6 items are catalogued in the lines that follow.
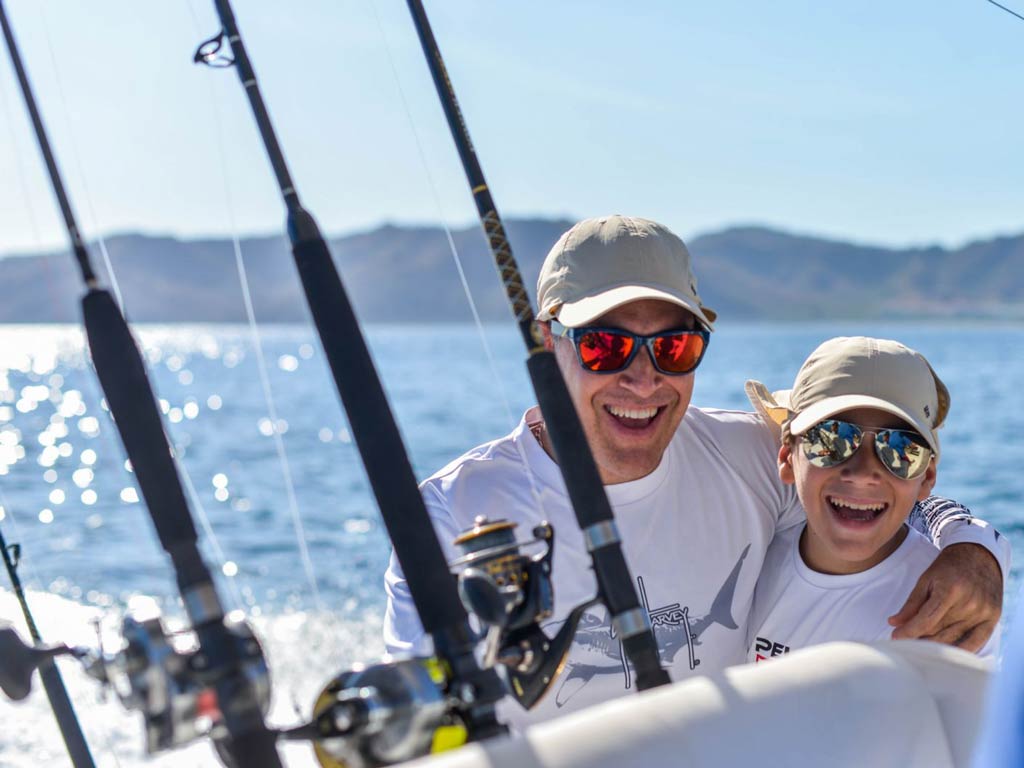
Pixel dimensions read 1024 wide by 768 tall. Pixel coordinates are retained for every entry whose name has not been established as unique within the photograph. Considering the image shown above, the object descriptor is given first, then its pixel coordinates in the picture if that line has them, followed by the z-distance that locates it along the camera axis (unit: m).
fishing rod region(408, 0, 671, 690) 1.61
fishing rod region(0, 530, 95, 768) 1.86
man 2.28
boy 2.24
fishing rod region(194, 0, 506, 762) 1.29
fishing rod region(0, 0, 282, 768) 1.27
